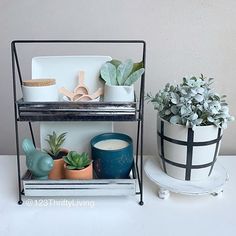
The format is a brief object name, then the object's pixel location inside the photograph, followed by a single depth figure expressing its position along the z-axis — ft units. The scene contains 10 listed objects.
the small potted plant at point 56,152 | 2.35
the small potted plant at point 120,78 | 2.20
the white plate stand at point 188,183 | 2.20
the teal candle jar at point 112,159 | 2.27
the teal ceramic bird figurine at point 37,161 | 2.21
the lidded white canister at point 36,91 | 2.15
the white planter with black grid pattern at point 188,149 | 2.18
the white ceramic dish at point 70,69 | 2.49
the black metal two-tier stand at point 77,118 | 2.13
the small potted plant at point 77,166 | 2.24
